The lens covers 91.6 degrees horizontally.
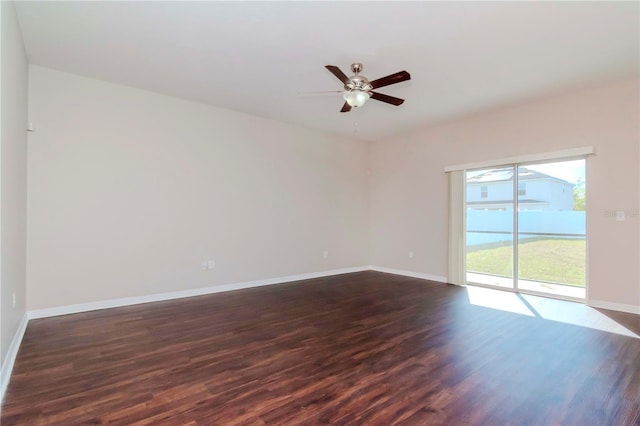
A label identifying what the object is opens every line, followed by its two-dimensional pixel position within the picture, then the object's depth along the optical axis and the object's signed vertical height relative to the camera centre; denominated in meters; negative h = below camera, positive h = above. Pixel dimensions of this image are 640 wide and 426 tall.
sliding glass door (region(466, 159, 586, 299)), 4.45 -0.21
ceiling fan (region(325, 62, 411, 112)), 2.98 +1.31
